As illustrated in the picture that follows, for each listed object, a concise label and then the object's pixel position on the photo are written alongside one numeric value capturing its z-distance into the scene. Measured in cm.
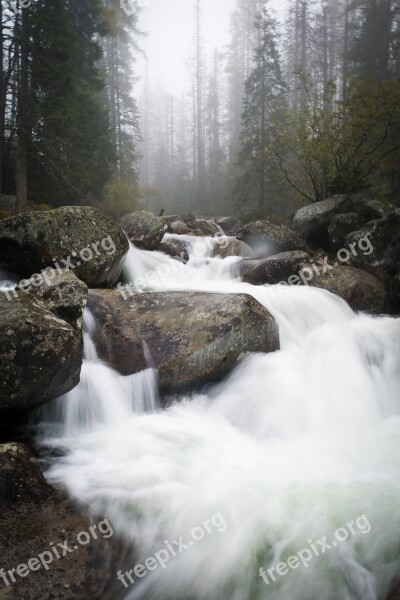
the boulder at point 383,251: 864
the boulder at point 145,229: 917
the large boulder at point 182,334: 459
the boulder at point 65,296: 438
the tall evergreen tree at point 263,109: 2062
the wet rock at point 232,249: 1062
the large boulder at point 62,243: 566
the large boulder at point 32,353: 308
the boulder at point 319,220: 1063
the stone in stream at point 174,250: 952
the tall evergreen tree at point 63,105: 1114
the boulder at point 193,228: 1342
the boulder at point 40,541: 224
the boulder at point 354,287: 758
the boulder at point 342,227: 959
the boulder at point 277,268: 826
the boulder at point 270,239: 1023
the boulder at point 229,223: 1778
